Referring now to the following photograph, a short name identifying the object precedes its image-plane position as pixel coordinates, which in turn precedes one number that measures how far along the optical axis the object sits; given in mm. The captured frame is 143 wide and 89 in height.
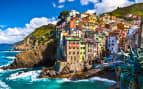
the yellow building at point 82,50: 46875
